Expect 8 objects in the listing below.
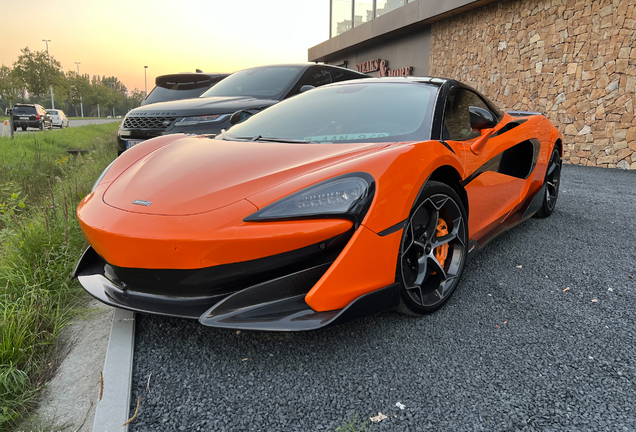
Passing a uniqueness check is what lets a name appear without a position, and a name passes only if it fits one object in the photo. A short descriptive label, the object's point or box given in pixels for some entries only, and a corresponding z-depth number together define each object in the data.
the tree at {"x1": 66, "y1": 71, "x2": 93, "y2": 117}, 68.27
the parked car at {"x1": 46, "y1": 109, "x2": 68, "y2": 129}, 31.09
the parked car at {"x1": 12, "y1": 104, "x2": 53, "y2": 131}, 25.51
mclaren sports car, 1.65
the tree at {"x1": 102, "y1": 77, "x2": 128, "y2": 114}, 86.04
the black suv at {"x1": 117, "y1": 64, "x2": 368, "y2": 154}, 4.85
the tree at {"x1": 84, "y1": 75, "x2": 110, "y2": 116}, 74.62
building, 8.07
